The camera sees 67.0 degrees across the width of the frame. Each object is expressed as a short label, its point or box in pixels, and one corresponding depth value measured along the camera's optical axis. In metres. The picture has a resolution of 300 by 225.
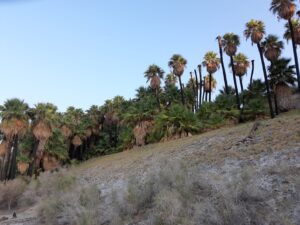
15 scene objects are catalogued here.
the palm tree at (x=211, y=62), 32.04
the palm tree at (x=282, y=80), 23.14
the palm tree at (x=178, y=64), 31.62
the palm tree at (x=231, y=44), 28.93
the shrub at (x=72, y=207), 8.18
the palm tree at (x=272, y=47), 25.46
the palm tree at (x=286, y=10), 23.19
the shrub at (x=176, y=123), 21.95
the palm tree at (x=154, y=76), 29.77
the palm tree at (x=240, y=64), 30.69
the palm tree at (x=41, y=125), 22.81
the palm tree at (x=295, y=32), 25.66
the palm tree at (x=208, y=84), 35.67
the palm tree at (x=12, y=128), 21.69
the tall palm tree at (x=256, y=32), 25.51
